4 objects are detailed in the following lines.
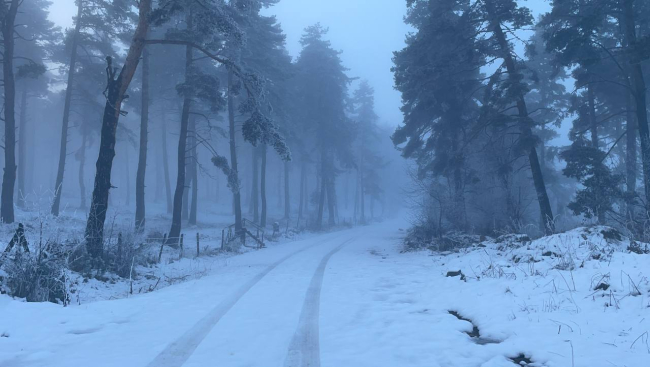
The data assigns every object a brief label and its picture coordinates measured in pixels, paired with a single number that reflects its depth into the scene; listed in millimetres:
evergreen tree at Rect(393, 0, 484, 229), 16344
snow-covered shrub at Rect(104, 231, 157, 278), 9836
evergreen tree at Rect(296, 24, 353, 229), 37938
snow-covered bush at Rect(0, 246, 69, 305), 6492
